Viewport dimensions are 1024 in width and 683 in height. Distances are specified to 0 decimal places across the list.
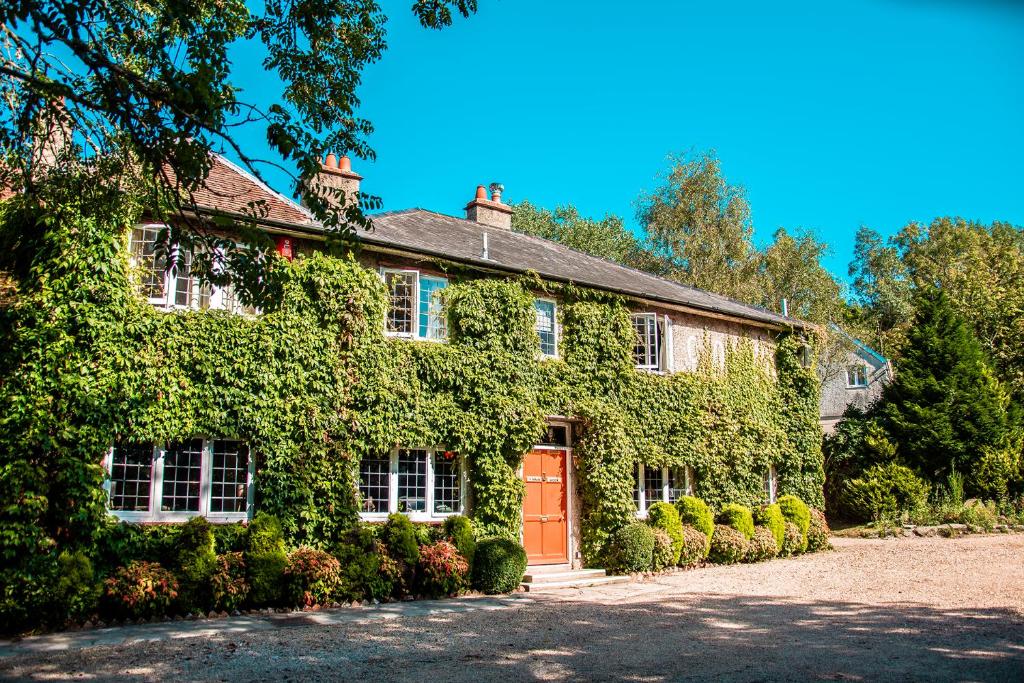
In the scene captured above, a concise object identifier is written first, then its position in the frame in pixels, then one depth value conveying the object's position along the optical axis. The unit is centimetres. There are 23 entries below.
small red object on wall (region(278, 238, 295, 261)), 1460
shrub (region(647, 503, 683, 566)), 1748
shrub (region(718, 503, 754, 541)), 1908
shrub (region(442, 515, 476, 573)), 1455
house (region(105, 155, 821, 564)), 1355
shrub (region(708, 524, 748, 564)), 1841
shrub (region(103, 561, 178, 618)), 1129
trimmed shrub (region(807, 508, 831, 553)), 2084
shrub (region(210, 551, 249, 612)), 1190
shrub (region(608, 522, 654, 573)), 1670
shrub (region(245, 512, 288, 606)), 1230
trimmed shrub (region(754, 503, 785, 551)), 1973
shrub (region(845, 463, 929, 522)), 2462
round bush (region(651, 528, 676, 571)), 1712
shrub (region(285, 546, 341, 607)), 1252
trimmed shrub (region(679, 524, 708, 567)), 1767
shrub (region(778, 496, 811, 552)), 2045
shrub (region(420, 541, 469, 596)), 1382
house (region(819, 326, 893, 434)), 3719
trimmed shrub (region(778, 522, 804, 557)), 1986
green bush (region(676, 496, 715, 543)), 1830
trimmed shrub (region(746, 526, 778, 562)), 1889
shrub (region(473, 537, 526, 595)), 1461
